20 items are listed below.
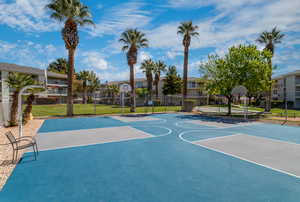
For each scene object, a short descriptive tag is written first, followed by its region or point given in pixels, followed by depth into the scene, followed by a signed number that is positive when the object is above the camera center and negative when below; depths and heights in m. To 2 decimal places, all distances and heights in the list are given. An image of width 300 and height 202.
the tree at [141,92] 51.44 +2.23
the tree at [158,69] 50.03 +8.68
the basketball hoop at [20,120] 9.39 -1.11
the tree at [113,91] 55.33 +2.82
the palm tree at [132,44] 25.64 +8.28
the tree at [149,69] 48.53 +8.46
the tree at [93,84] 58.73 +5.24
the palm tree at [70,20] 18.92 +9.12
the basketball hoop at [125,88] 26.40 +1.76
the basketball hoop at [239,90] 19.29 +1.05
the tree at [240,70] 20.00 +3.47
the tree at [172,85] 50.66 +4.27
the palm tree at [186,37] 27.70 +9.97
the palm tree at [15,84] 13.38 +1.23
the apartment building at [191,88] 54.50 +3.58
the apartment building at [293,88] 44.08 +3.06
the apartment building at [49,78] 38.85 +5.61
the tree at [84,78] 56.75 +7.02
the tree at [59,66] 58.28 +11.24
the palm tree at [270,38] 28.75 +10.11
